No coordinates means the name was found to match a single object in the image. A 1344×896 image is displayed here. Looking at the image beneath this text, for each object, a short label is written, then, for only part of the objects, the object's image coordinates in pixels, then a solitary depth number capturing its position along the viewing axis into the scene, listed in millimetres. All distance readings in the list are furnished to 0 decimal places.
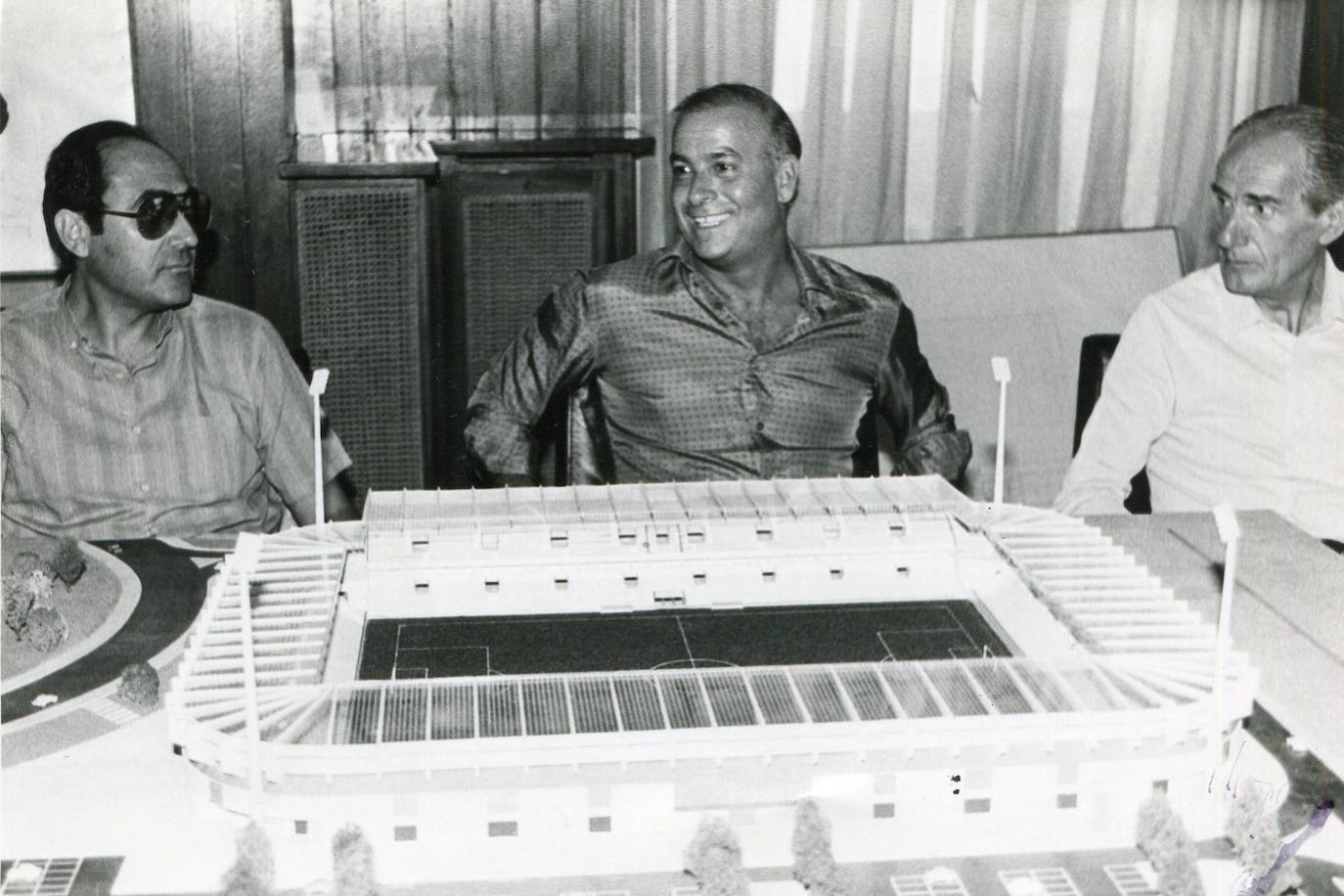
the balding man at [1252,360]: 2854
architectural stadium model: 1438
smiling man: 2980
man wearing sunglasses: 2740
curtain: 4320
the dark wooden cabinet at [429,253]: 3994
